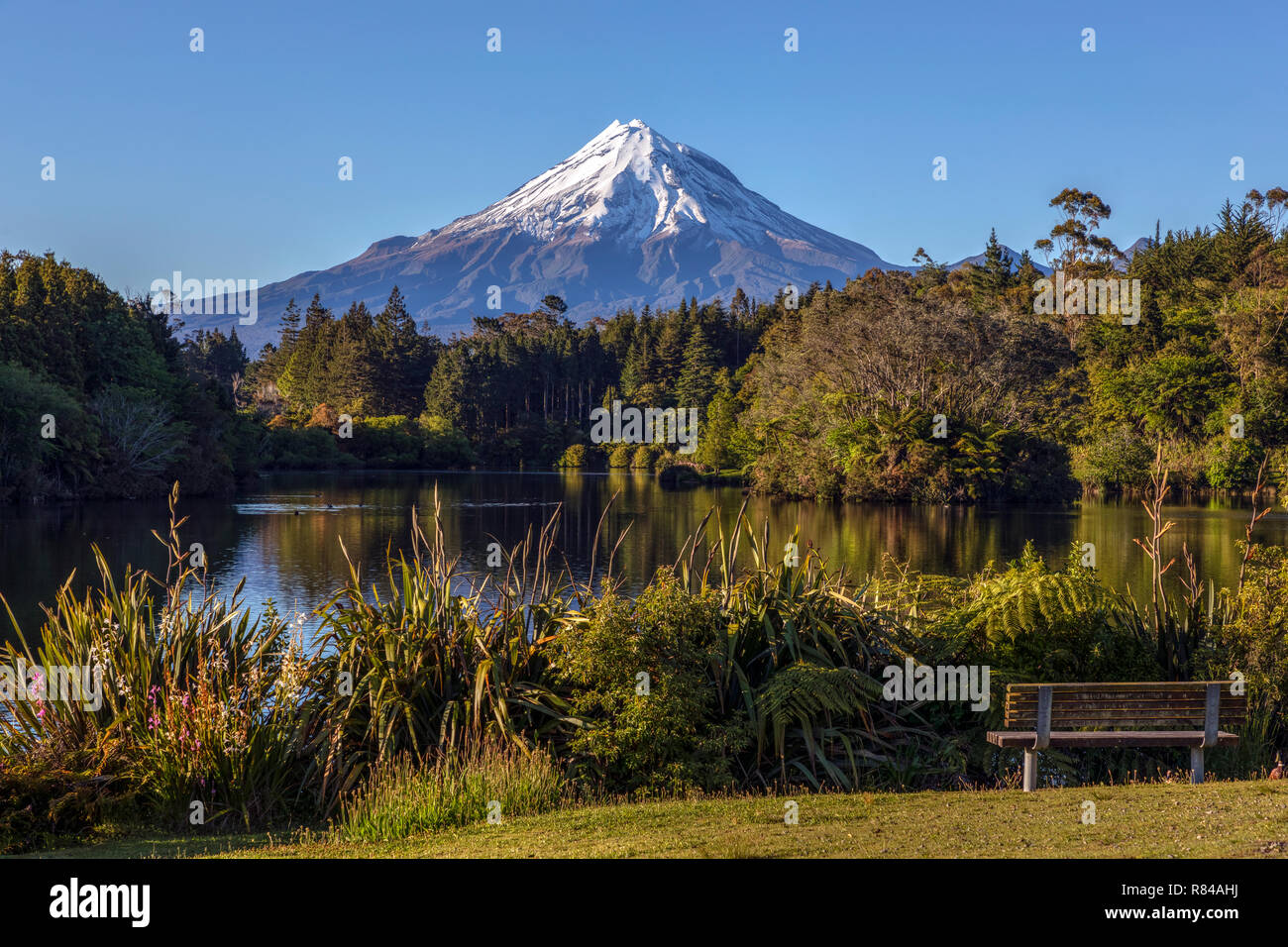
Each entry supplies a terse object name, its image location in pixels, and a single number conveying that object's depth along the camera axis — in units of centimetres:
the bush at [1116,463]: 5712
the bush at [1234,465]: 5594
